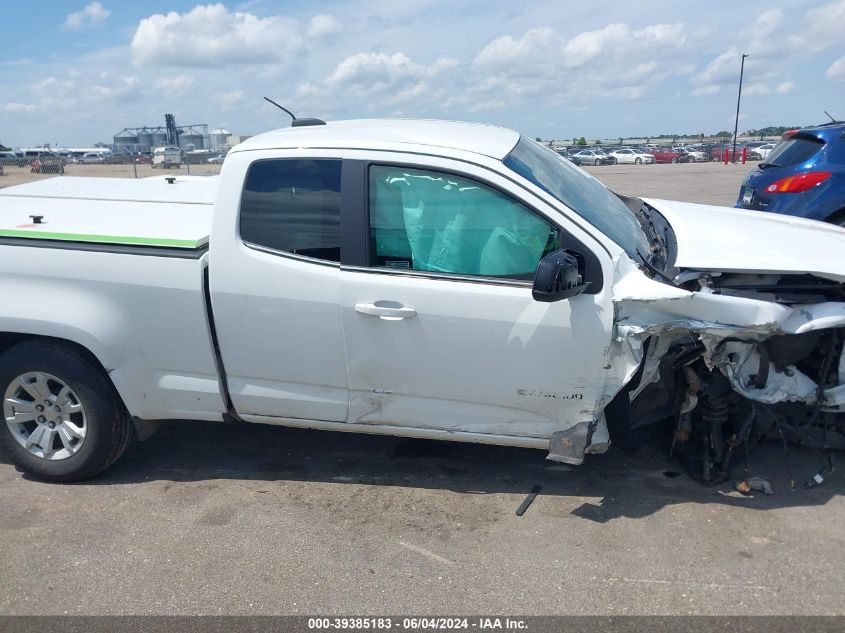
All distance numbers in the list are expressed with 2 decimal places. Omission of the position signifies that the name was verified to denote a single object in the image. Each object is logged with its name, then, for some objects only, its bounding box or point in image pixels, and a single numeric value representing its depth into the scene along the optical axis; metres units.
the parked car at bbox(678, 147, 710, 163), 46.44
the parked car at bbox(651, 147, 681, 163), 46.83
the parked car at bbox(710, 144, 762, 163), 44.74
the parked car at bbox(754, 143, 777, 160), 45.53
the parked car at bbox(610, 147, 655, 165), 47.25
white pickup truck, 3.43
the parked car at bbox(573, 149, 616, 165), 46.62
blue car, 7.15
